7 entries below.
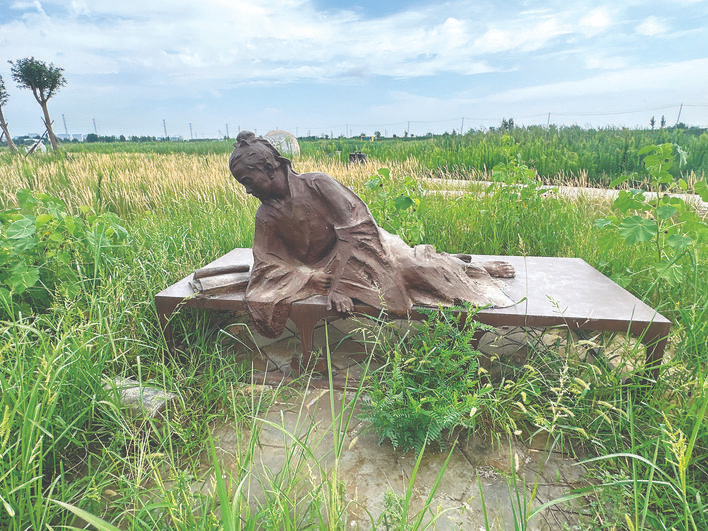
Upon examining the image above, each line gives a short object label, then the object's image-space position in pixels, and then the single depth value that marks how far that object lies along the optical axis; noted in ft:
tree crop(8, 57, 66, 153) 54.34
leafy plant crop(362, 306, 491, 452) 6.58
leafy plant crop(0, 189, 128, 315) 9.21
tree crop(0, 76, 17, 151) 58.24
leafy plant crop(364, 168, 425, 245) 12.28
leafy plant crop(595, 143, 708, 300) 8.39
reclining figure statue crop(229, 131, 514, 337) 8.31
